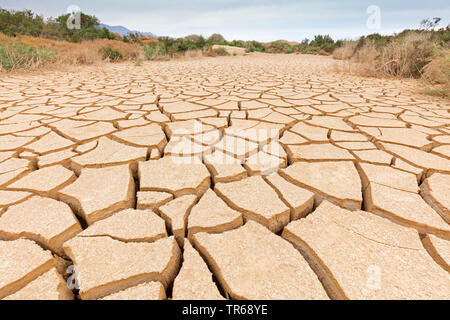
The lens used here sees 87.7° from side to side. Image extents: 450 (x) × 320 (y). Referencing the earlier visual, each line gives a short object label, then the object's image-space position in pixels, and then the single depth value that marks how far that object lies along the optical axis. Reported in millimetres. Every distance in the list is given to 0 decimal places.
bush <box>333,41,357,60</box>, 8435
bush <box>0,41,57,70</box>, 4527
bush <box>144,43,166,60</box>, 8039
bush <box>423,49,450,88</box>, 2934
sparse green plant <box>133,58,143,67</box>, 6255
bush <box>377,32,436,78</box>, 4078
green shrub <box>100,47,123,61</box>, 6953
